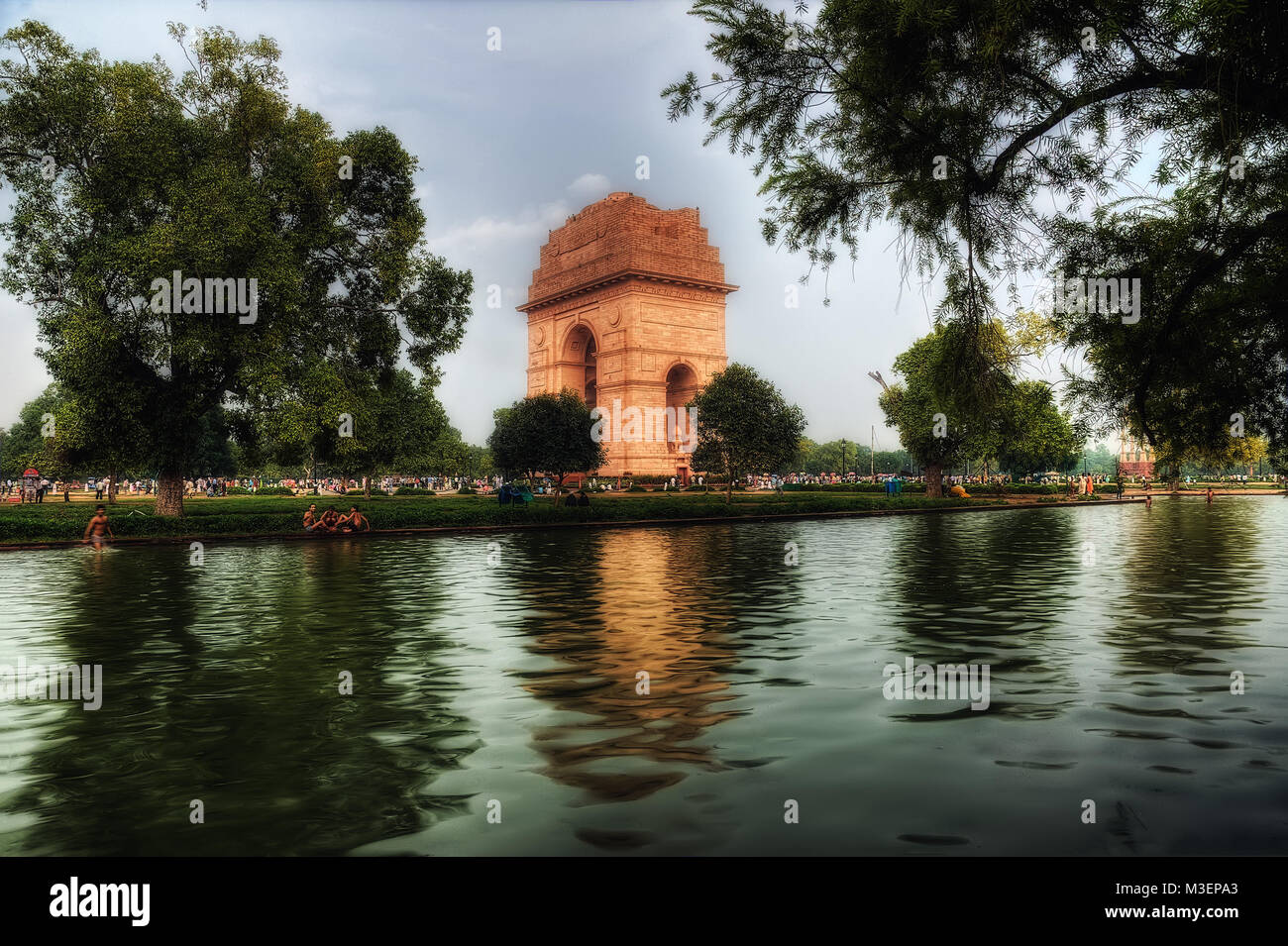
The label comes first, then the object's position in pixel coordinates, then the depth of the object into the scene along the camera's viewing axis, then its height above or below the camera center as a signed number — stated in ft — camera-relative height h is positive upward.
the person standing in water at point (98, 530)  71.56 -3.11
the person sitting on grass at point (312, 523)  86.17 -3.31
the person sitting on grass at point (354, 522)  87.86 -3.34
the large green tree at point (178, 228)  79.25 +24.61
